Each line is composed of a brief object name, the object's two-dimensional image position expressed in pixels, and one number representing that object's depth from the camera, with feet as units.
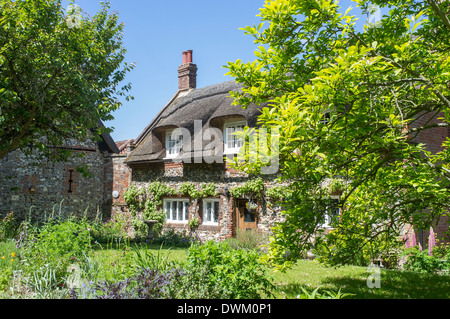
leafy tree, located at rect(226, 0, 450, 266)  12.53
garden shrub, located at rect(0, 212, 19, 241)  34.91
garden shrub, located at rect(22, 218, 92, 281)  19.44
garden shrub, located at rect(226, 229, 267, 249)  40.88
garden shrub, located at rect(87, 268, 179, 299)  13.10
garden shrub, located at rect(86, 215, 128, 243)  44.00
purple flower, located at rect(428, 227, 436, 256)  31.02
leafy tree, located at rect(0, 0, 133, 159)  31.60
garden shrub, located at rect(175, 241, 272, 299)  13.85
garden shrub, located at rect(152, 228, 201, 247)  48.42
